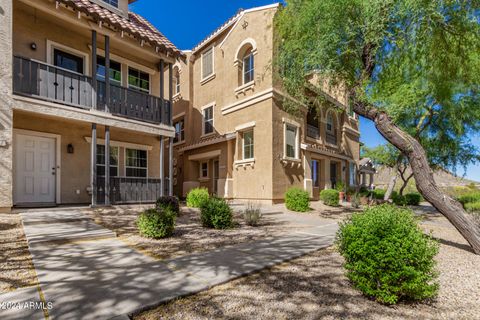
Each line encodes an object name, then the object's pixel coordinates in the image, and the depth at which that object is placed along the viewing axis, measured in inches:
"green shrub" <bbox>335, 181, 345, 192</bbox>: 722.2
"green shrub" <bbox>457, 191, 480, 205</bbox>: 634.8
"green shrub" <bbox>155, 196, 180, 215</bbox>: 329.8
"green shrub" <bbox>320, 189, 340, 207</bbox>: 581.3
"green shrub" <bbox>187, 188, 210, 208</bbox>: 454.9
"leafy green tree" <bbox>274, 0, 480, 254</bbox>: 258.5
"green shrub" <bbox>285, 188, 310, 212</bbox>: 476.8
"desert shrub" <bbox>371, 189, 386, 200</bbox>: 817.3
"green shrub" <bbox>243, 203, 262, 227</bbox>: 315.9
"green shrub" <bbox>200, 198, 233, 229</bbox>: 291.6
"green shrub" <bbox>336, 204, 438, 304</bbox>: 121.8
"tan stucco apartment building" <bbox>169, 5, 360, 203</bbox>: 538.9
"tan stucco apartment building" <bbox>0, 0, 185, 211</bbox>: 313.0
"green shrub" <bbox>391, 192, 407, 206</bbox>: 744.3
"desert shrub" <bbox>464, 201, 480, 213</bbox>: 449.6
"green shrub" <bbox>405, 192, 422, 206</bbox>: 821.1
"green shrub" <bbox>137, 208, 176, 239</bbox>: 236.5
